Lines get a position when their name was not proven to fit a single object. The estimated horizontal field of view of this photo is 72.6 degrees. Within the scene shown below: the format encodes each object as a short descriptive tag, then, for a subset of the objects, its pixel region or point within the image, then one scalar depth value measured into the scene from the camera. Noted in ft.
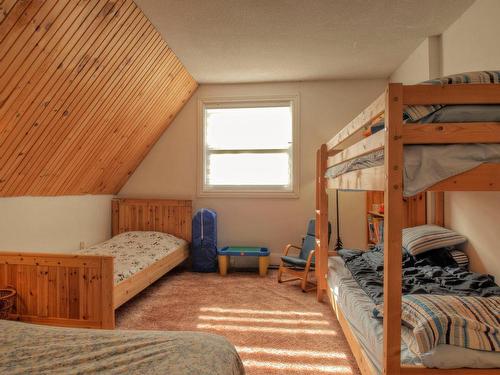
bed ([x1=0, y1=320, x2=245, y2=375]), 3.60
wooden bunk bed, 4.31
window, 14.84
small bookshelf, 12.20
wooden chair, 11.53
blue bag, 14.05
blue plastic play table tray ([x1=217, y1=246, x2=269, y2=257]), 13.42
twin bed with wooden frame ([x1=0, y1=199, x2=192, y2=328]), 7.61
